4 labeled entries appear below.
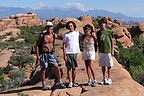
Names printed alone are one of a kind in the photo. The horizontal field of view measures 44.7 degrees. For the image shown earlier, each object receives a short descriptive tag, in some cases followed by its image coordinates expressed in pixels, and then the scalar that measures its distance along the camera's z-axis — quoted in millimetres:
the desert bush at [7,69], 15436
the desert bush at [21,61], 17156
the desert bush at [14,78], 9772
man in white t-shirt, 4676
